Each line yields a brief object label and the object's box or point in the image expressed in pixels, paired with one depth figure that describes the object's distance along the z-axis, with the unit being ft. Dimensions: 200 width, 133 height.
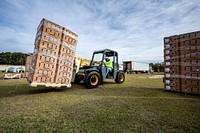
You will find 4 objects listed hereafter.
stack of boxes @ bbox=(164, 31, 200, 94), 16.30
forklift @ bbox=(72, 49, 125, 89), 21.21
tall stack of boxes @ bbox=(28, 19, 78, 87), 14.87
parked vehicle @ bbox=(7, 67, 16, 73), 110.38
